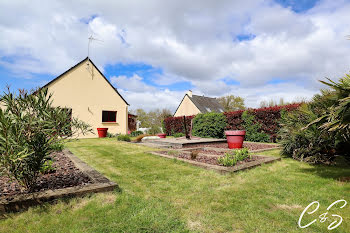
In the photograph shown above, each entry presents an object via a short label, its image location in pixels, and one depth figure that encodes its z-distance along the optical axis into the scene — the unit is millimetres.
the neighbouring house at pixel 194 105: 34125
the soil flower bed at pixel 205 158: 5527
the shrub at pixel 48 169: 4029
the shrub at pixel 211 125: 13614
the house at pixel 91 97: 16797
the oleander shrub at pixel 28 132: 2393
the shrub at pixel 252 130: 11344
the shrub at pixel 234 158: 4836
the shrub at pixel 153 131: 18025
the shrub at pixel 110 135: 17888
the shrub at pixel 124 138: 12945
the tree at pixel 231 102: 44562
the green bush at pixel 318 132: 3465
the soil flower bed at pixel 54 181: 3047
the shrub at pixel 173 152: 6987
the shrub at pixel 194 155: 5857
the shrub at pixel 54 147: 2917
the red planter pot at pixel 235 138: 7871
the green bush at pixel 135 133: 16700
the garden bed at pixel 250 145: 9058
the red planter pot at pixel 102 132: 17198
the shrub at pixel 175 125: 17472
